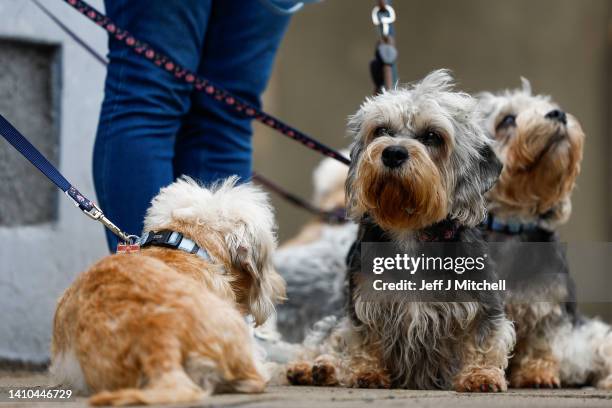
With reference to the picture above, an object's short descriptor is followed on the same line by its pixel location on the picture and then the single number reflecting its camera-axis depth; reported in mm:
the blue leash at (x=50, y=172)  3191
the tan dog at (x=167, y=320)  2518
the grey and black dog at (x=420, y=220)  3465
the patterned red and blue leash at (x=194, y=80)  3570
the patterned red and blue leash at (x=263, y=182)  4578
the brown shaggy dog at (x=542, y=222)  4051
